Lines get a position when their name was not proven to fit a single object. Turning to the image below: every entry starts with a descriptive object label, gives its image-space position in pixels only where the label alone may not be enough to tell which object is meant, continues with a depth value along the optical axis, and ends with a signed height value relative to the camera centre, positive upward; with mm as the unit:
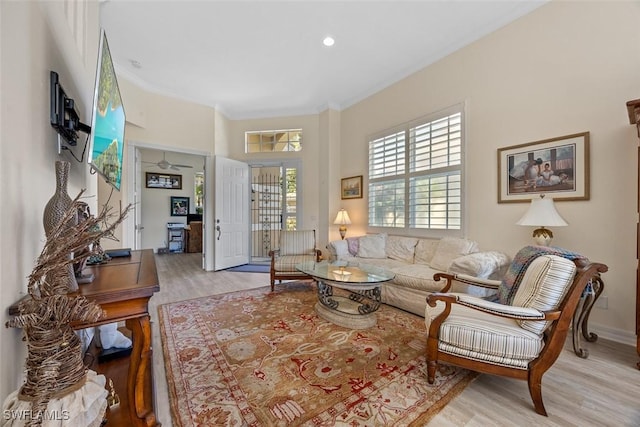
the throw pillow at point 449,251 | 3047 -460
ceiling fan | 6577 +1278
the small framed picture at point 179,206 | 7783 +172
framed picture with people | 2469 +459
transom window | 5562 +1569
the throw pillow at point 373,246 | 3946 -531
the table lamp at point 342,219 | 4781 -128
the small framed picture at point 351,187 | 4875 +487
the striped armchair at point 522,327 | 1461 -713
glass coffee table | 2541 -917
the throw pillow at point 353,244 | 4094 -515
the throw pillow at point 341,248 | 3969 -568
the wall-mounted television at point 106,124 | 1419 +578
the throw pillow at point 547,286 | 1513 -440
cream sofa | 2561 -612
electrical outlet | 2357 -822
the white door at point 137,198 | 4395 +238
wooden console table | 1101 -453
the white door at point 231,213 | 5020 -27
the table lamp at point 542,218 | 2347 -48
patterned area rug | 1468 -1151
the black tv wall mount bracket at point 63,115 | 1280 +517
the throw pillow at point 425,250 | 3491 -525
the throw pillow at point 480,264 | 2455 -512
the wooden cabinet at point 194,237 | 7582 -756
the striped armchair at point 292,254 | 3795 -684
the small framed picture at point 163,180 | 7371 +917
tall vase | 1055 +16
